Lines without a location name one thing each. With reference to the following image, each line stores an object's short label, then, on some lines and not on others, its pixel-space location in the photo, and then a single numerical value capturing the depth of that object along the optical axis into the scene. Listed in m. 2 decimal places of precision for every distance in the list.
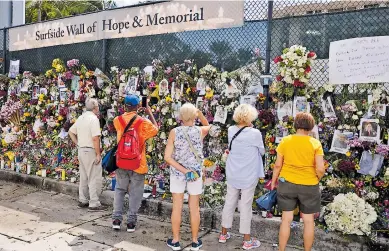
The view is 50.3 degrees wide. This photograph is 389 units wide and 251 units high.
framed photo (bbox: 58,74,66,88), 7.61
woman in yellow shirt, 4.03
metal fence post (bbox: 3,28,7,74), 9.04
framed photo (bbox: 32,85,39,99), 8.14
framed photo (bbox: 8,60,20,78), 8.76
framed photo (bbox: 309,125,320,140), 4.96
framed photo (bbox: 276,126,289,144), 5.20
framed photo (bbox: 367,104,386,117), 4.62
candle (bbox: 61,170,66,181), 7.21
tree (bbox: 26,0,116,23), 25.92
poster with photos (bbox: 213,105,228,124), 5.68
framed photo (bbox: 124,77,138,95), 6.61
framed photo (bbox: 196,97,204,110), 5.93
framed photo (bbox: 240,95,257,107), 5.50
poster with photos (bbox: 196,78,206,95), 5.90
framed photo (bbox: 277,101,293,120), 5.20
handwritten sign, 4.61
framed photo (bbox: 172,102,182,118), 6.16
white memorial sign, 5.78
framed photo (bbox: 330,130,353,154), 4.80
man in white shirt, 6.09
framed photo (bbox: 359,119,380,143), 4.62
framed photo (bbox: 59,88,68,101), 7.57
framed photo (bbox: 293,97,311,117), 5.08
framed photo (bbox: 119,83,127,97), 6.74
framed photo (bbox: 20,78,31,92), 8.27
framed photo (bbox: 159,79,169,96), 6.26
